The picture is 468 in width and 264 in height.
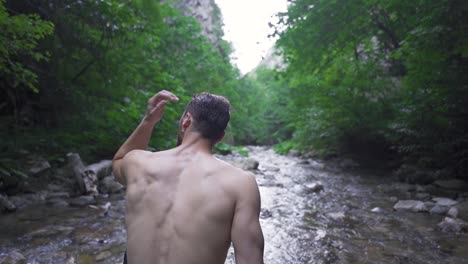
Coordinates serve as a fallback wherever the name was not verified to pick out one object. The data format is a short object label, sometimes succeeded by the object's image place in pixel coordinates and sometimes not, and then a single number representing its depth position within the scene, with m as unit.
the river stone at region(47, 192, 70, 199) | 5.93
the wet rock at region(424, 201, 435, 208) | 5.69
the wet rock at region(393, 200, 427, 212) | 5.58
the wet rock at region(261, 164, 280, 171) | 12.09
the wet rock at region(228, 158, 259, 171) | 11.35
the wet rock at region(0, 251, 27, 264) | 3.27
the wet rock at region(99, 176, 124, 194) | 6.80
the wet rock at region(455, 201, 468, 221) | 4.86
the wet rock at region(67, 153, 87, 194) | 6.31
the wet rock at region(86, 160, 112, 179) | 7.08
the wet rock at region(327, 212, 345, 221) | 5.34
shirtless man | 1.46
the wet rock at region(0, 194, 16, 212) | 4.89
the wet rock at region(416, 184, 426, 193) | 7.03
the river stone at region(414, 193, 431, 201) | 6.41
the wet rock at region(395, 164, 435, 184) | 7.91
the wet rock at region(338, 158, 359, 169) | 12.35
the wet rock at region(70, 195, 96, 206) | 5.68
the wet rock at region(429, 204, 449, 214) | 5.31
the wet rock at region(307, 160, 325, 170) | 12.55
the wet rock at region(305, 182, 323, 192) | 7.82
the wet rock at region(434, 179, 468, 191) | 6.89
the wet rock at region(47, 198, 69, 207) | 5.60
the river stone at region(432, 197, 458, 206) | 5.60
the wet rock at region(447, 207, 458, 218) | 4.99
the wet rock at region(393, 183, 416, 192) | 7.48
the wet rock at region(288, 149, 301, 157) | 18.98
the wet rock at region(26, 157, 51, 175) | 6.29
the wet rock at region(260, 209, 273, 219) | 5.48
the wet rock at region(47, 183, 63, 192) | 6.24
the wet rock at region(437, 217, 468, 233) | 4.36
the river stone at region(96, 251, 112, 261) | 3.50
